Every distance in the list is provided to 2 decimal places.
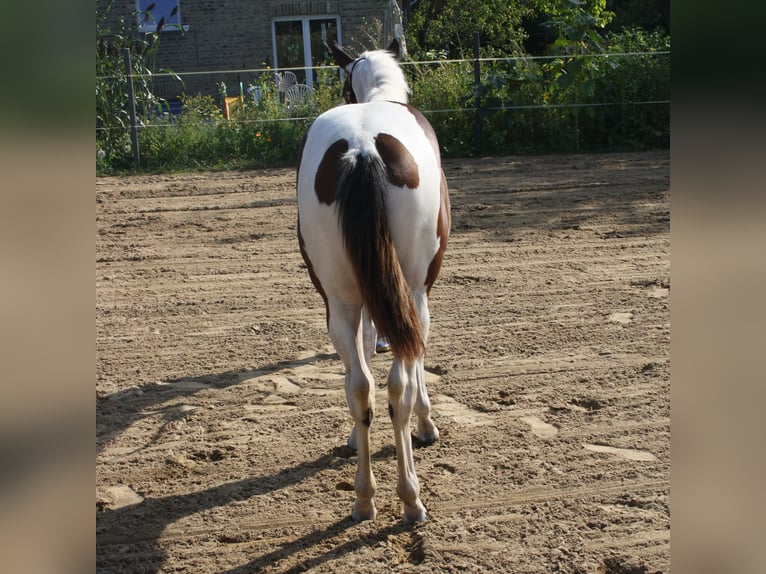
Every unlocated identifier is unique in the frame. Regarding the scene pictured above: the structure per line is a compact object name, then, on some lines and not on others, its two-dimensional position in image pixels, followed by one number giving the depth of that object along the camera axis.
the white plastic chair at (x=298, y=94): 11.48
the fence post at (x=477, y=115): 10.90
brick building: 17.62
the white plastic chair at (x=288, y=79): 14.98
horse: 2.74
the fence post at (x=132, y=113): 10.48
